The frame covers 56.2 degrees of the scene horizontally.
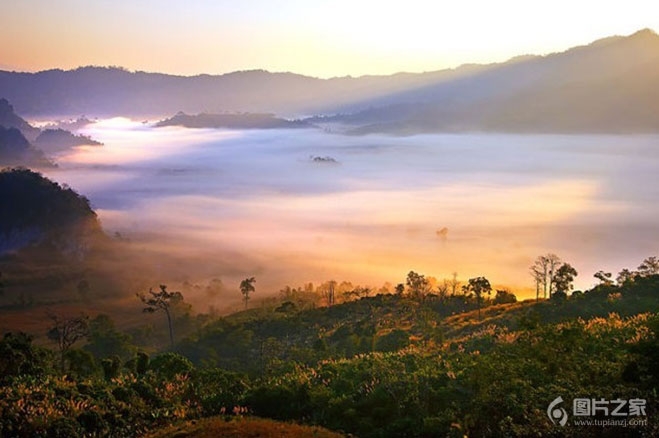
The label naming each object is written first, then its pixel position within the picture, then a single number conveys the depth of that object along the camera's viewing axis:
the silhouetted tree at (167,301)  119.79
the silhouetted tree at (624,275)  82.90
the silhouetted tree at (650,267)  84.25
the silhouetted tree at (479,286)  79.31
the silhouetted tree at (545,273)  90.28
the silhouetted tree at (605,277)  65.68
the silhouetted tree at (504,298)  83.31
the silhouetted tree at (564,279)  72.17
